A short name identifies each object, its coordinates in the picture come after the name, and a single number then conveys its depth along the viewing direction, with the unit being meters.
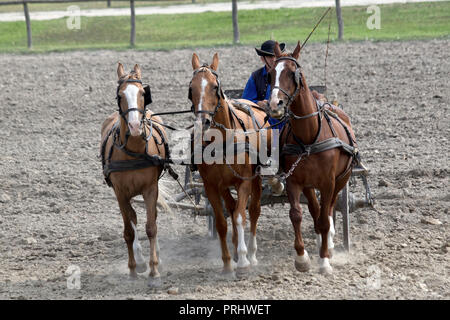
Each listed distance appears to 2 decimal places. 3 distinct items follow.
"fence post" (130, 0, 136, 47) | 39.66
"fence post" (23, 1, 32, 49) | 40.72
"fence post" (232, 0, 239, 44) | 38.37
